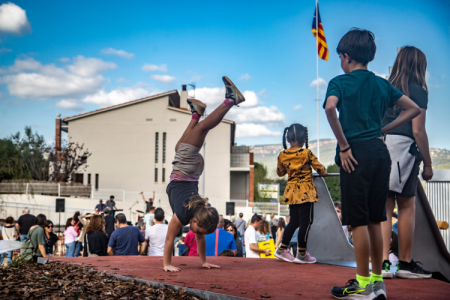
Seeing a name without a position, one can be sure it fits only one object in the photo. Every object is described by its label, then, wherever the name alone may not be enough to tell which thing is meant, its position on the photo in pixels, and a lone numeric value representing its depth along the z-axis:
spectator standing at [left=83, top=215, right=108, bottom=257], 8.43
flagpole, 23.64
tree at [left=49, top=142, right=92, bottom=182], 37.94
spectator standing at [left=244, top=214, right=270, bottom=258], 7.52
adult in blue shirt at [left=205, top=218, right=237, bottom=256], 6.73
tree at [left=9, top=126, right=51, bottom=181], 38.78
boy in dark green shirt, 2.85
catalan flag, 24.28
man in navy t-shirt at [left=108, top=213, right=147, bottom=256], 7.41
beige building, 42.75
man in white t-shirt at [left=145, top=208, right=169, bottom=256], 7.67
